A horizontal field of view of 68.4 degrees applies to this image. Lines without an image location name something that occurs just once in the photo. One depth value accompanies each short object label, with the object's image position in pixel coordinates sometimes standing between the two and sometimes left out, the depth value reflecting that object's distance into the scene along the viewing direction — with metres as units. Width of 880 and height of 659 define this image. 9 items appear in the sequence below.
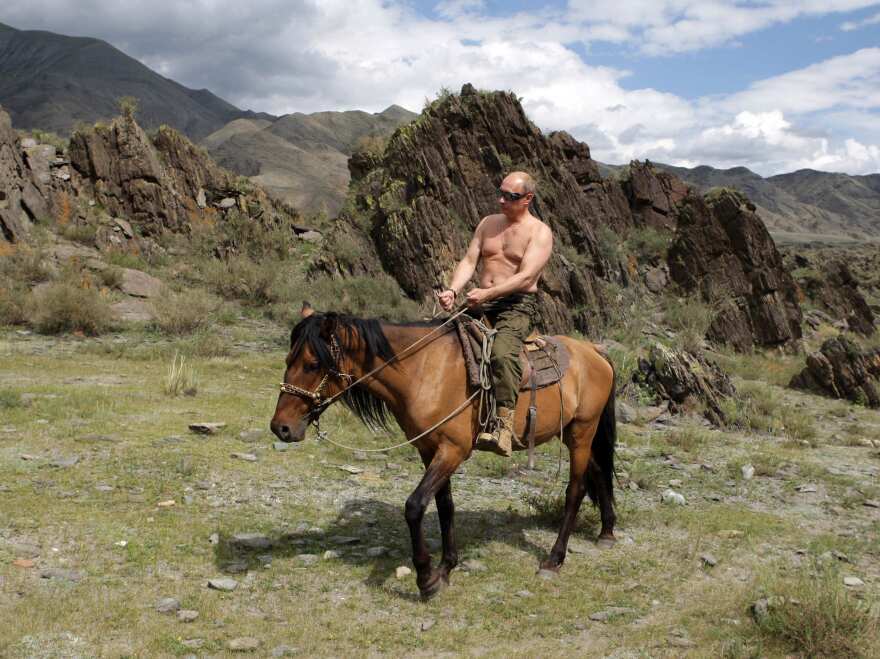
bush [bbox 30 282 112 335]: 14.72
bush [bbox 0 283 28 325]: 14.88
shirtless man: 5.05
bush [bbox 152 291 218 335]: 15.55
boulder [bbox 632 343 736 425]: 12.73
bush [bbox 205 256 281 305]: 20.03
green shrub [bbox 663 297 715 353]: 20.61
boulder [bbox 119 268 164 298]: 18.17
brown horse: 4.75
